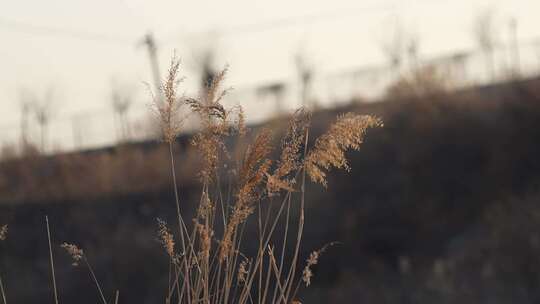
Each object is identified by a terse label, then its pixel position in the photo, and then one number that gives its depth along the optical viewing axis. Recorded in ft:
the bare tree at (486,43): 112.96
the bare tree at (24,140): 107.01
